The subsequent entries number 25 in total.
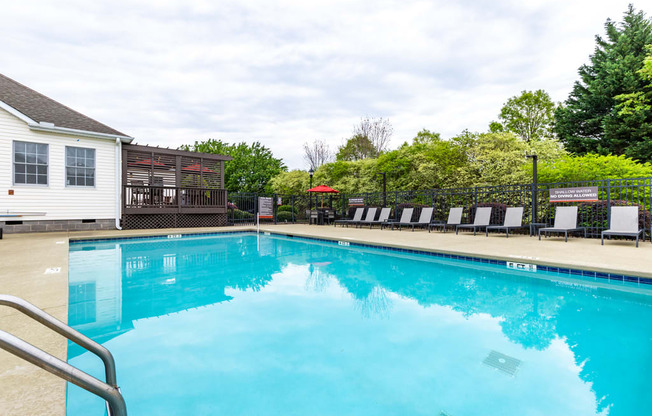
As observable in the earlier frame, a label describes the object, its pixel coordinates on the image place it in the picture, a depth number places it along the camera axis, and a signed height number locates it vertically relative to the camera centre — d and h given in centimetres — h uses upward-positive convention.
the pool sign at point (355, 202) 1418 -10
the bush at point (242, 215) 1565 -83
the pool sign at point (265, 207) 1336 -36
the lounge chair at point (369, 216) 1260 -66
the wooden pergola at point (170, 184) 1172 +53
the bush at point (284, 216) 1752 -97
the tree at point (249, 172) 2991 +256
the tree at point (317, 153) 3052 +447
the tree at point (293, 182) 2041 +109
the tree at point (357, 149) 2669 +433
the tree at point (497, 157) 1216 +178
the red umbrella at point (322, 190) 1435 +42
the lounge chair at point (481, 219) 947 -53
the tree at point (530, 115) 2202 +612
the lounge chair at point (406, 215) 1160 -56
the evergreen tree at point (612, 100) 1612 +575
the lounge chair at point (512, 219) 879 -51
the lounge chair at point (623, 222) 680 -42
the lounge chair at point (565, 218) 809 -42
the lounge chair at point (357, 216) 1308 -69
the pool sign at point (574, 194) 783 +21
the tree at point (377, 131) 2638 +571
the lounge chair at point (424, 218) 1095 -60
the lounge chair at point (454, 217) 1027 -54
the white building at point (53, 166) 960 +99
